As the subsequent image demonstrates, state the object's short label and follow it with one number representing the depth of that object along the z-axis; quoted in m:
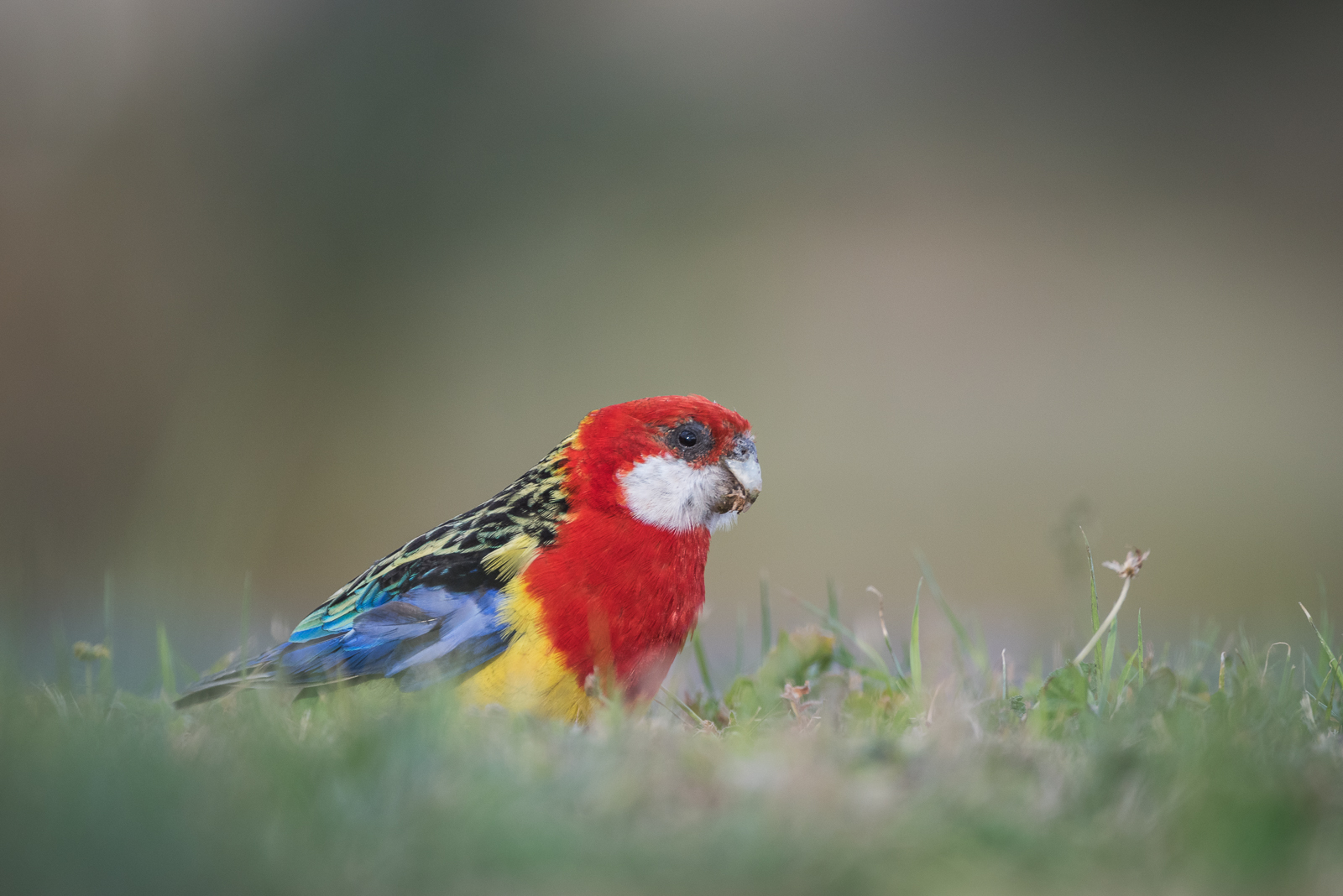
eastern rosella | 6.00
